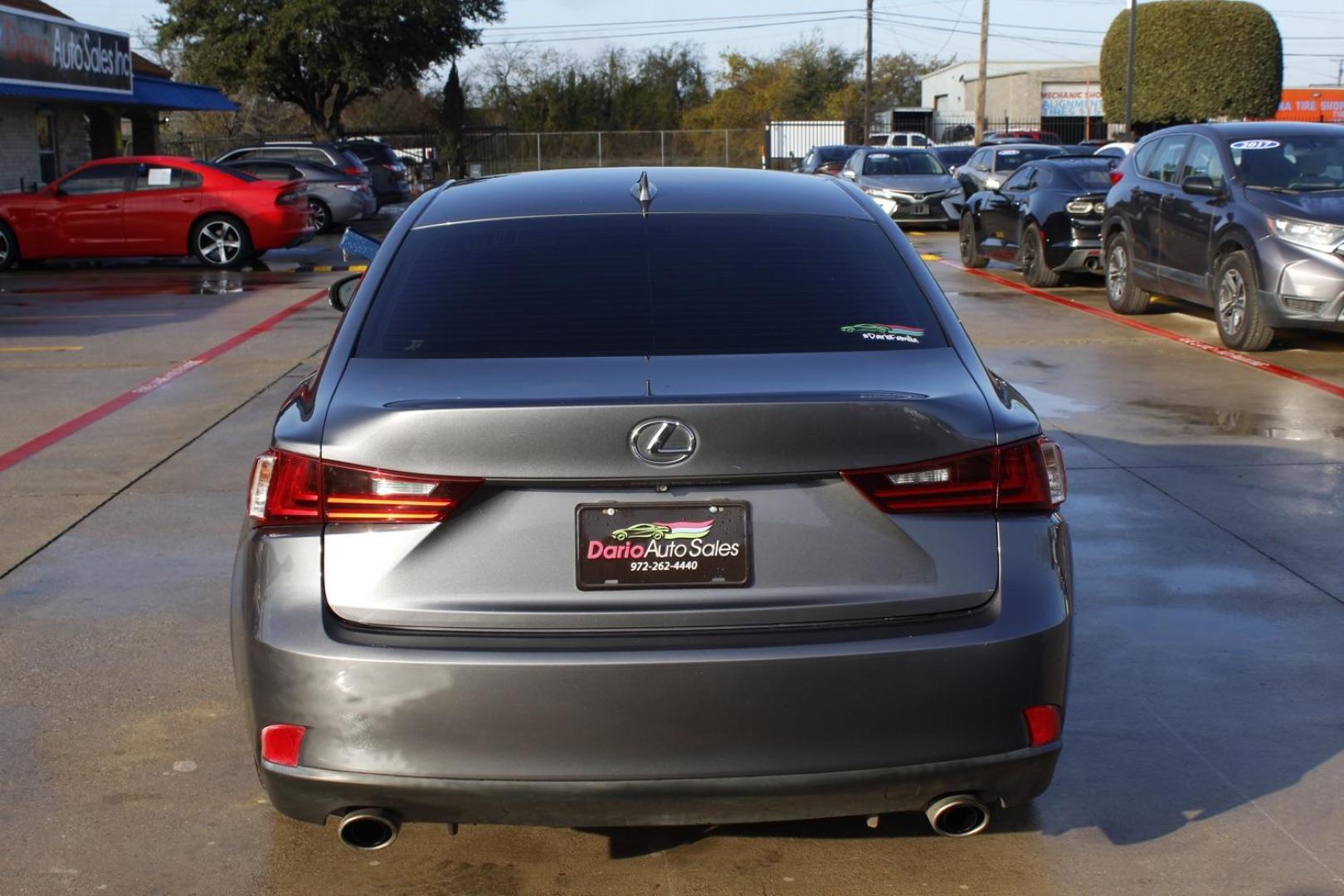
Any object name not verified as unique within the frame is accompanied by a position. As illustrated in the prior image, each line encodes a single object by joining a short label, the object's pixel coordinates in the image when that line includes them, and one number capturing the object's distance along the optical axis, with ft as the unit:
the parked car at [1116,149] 83.20
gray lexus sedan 10.05
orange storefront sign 225.56
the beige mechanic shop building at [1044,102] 241.35
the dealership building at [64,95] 82.38
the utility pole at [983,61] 188.24
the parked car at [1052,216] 55.72
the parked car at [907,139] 172.45
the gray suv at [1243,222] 36.68
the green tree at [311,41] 143.95
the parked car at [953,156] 133.39
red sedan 70.28
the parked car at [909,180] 90.07
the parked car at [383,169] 104.73
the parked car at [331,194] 90.27
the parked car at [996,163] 91.20
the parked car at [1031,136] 171.83
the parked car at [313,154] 93.76
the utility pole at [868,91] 177.88
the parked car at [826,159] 110.42
